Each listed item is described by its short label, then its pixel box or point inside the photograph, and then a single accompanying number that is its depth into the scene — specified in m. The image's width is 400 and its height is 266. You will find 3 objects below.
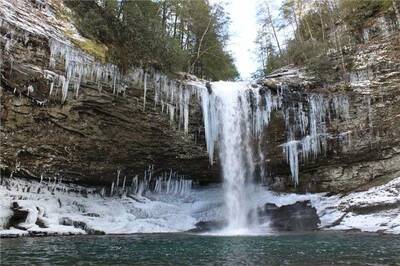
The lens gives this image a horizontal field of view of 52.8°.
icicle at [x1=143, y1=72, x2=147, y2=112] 18.59
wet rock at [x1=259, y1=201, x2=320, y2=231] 21.56
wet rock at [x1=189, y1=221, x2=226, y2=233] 22.31
